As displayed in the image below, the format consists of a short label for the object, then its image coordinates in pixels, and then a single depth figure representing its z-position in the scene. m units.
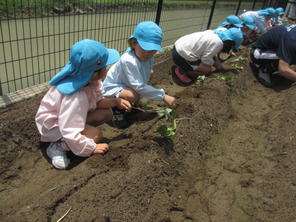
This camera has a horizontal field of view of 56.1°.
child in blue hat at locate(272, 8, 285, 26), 9.36
